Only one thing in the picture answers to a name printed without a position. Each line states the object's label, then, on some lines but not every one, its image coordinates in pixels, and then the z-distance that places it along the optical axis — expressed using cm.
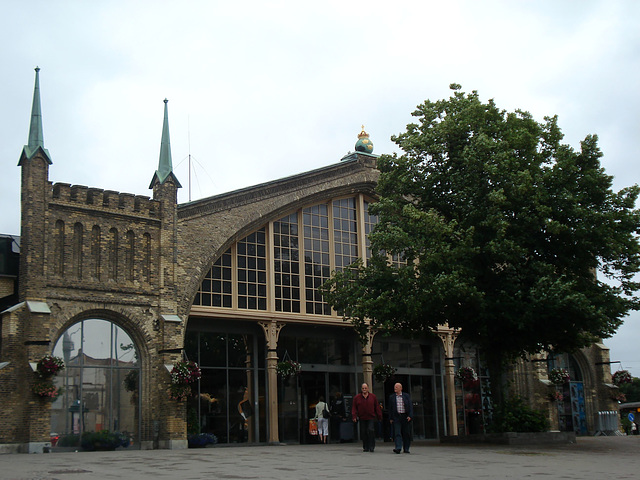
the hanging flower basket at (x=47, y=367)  1939
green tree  1889
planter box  1895
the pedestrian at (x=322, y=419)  2406
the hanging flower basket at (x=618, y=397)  3312
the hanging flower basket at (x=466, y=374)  2942
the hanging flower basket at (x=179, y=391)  2156
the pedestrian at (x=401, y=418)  1554
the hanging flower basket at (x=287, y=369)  2419
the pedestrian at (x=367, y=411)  1611
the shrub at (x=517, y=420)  1983
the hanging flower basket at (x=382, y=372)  2667
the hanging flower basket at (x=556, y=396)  3080
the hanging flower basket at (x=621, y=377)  3291
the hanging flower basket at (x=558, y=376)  3072
